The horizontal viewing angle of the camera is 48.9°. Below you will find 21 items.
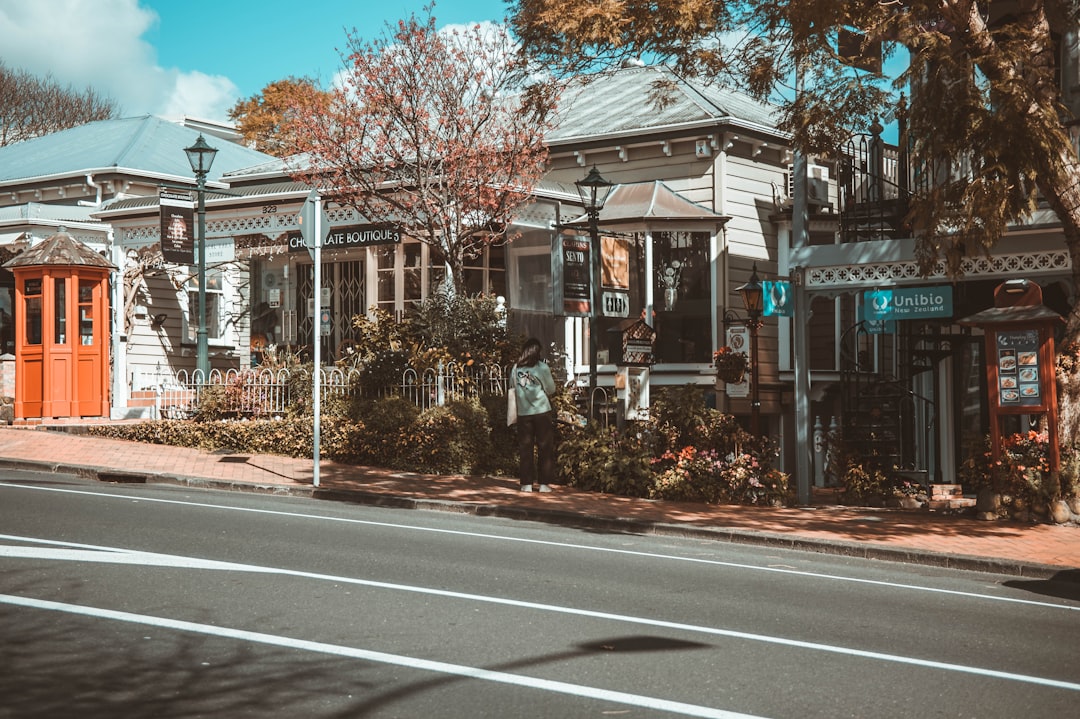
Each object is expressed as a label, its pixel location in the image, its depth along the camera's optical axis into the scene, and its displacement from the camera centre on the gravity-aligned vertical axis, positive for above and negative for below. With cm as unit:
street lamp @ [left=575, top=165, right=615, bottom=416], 1619 +162
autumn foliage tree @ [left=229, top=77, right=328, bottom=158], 4325 +1001
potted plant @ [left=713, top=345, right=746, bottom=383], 2109 +28
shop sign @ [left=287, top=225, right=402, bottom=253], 2041 +266
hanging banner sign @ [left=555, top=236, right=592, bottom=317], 1595 +144
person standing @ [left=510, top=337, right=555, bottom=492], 1488 -33
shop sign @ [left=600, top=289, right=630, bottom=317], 1689 +114
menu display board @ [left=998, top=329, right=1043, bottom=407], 1296 +8
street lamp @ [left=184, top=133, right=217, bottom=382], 2036 +248
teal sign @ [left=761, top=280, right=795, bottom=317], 1523 +105
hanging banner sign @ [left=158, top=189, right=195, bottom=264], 2159 +295
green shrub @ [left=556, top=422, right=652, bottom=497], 1505 -100
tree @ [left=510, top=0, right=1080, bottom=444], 1151 +318
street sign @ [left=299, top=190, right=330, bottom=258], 1477 +210
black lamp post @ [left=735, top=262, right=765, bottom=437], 1872 +112
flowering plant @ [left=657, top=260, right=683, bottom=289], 2239 +201
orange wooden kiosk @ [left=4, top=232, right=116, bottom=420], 2033 +105
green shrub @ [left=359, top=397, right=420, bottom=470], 1680 -62
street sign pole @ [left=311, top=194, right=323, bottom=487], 1459 +56
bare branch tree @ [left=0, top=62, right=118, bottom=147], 4638 +1124
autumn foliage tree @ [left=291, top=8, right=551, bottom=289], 1858 +391
